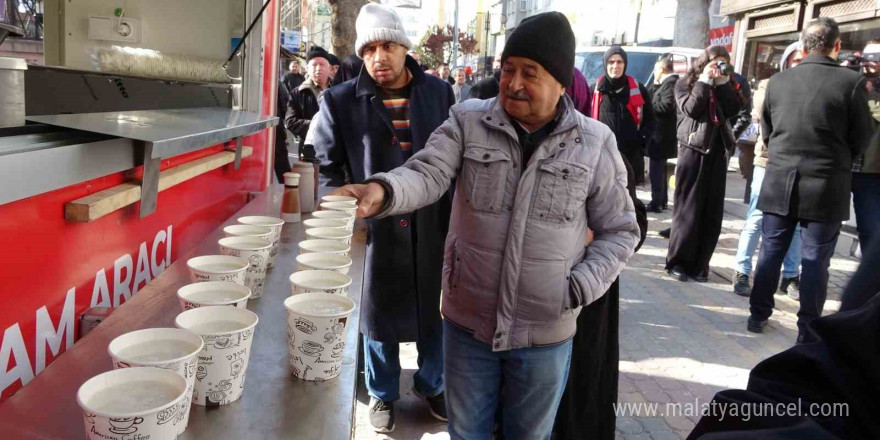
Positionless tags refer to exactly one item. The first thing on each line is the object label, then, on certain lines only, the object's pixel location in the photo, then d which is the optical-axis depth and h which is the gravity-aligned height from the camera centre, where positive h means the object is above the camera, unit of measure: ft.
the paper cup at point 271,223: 7.77 -1.30
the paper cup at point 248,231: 7.12 -1.31
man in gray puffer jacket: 7.35 -0.95
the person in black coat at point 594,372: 8.99 -3.31
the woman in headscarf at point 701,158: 19.26 -0.45
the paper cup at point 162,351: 3.89 -1.54
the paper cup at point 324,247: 7.10 -1.40
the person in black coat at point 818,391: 3.09 -1.22
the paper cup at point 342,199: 7.56 -0.96
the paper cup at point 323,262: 6.31 -1.41
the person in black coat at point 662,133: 26.89 +0.34
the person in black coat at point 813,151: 14.37 +0.00
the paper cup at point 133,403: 3.40 -1.64
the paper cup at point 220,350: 4.36 -1.61
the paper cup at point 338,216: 7.78 -1.17
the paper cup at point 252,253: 6.57 -1.42
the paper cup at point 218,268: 5.72 -1.42
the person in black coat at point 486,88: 14.44 +0.92
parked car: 39.65 +5.05
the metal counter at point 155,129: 5.94 -0.22
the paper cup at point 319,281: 5.68 -1.47
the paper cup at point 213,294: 5.02 -1.47
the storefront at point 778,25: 26.07 +5.72
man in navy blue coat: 10.51 -0.47
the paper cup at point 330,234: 7.33 -1.31
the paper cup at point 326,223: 7.72 -1.24
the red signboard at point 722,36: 63.93 +11.14
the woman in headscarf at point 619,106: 23.04 +1.18
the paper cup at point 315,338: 4.94 -1.70
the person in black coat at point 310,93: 22.50 +0.86
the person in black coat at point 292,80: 34.11 +1.99
